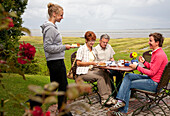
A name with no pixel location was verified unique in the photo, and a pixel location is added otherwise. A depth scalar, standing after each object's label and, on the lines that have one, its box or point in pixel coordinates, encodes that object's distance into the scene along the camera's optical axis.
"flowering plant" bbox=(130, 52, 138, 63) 4.15
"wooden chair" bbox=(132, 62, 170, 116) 3.27
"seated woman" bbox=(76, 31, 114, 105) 4.24
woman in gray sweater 2.90
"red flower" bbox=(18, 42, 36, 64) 1.50
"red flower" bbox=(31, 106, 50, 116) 0.80
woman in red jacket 3.40
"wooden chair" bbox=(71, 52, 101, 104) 4.44
